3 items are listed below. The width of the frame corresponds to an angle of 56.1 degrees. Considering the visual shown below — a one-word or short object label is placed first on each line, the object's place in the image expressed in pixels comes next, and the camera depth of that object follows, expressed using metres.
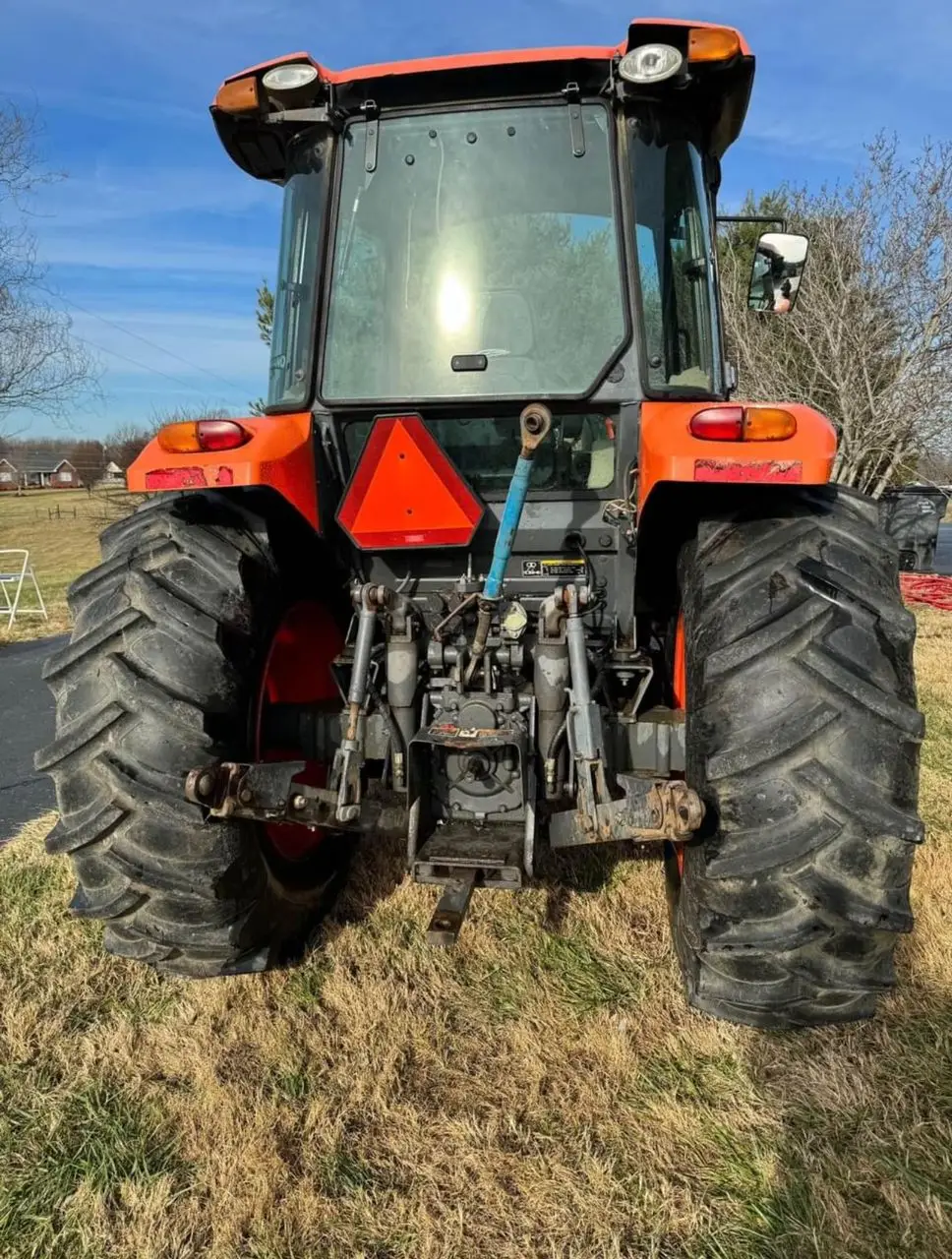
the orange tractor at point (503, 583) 2.16
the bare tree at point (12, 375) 12.98
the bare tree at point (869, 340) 12.93
